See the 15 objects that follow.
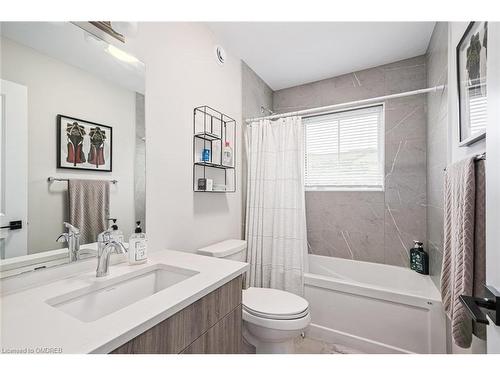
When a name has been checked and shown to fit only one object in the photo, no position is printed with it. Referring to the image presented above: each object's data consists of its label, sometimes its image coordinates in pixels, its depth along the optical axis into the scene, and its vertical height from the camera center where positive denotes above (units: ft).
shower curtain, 6.55 -0.54
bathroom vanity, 1.97 -1.30
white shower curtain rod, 5.45 +2.26
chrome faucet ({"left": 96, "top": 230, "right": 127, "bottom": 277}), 3.25 -0.93
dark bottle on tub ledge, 6.56 -2.07
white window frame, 7.41 +1.48
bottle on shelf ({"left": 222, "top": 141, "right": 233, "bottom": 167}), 6.25 +0.90
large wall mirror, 2.79 +0.69
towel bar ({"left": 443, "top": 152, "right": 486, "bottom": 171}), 2.62 +0.36
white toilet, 4.38 -2.54
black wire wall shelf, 5.57 +0.96
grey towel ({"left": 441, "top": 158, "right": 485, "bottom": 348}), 2.60 -0.63
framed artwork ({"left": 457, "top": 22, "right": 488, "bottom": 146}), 2.80 +1.48
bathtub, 4.91 -3.00
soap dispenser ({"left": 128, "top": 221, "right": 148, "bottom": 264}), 3.76 -1.02
